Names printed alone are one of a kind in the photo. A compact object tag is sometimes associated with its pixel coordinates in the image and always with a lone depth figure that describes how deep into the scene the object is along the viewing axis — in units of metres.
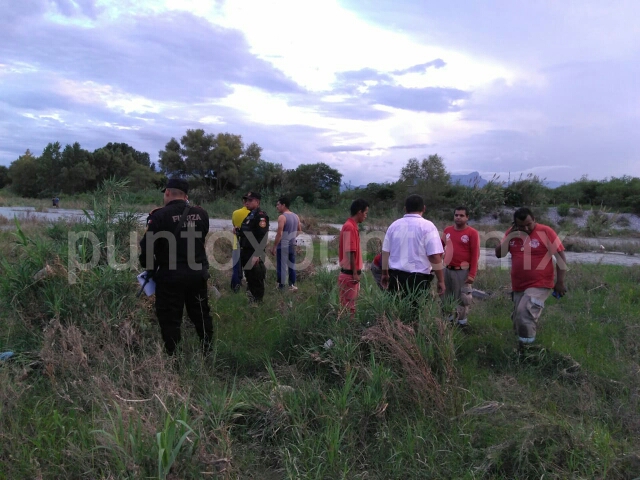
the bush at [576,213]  23.58
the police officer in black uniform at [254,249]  6.38
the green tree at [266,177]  35.22
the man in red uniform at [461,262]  5.45
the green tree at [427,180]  25.59
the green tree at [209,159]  38.31
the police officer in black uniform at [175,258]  4.15
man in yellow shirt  7.16
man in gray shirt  7.19
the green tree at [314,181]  33.75
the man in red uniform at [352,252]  4.98
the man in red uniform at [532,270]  4.63
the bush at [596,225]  18.85
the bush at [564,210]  23.84
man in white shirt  4.50
